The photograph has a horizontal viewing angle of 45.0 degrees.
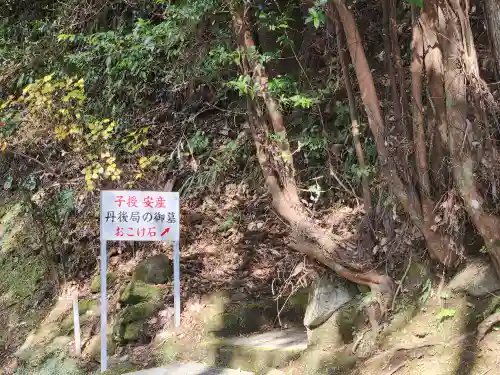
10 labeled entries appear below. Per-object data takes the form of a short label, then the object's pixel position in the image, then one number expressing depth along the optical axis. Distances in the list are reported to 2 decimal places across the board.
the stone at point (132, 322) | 7.13
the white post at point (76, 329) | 7.21
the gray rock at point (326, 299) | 5.81
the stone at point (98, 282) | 8.66
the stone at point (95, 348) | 7.14
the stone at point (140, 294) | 7.52
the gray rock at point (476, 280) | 4.79
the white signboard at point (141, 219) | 6.77
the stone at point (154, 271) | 7.84
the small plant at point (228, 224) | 8.79
